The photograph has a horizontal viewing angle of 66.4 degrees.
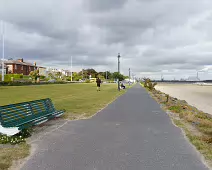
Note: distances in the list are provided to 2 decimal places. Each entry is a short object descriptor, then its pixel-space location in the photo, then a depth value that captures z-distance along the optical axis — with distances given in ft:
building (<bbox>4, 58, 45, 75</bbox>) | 191.59
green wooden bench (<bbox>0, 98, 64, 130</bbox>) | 14.00
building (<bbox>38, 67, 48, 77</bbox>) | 264.92
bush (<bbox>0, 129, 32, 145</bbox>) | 12.52
